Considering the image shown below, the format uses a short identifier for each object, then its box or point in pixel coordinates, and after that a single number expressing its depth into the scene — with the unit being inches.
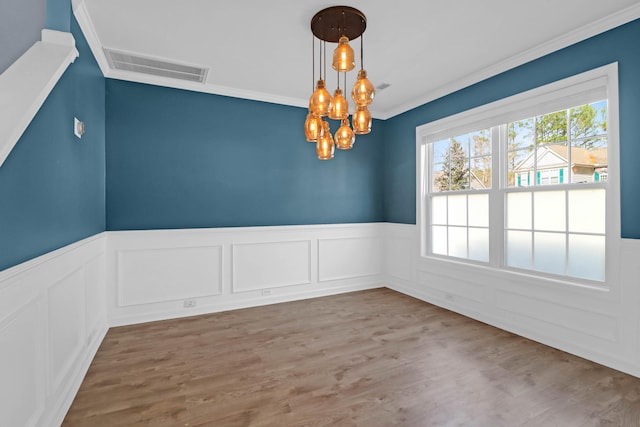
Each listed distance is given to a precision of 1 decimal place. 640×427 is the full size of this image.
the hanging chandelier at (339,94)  82.5
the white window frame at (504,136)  100.0
